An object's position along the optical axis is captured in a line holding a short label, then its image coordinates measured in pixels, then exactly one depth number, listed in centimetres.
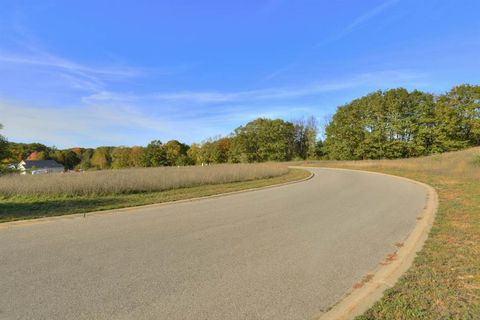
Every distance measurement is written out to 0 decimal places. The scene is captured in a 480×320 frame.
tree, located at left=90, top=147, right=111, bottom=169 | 10625
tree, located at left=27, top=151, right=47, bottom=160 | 10659
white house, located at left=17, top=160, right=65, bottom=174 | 8862
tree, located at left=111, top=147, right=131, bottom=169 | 9569
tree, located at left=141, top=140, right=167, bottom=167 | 8112
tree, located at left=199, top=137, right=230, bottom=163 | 7425
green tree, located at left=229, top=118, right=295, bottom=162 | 6462
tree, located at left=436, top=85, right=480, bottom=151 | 4566
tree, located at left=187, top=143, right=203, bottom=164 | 8236
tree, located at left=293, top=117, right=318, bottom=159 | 6675
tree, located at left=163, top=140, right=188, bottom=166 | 8531
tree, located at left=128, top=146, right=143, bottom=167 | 8719
